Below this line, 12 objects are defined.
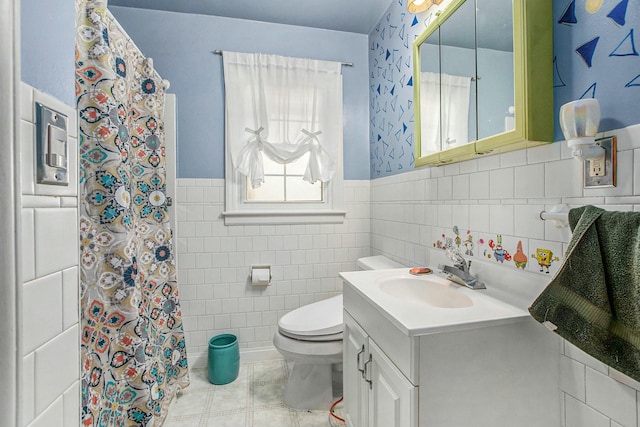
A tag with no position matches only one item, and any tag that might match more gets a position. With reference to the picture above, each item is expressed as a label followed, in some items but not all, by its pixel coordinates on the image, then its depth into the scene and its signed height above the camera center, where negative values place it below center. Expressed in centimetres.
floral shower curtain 119 -14
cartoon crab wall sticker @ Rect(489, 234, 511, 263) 114 -16
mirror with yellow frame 96 +47
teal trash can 196 -97
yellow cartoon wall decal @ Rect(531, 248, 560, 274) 97 -16
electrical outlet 79 +10
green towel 68 -19
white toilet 163 -73
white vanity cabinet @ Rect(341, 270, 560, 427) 90 -47
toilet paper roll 217 -47
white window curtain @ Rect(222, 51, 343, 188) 214 +67
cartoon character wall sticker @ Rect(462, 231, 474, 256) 132 -16
